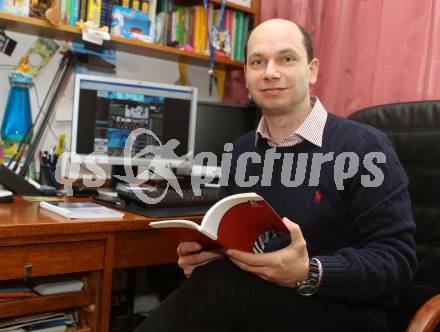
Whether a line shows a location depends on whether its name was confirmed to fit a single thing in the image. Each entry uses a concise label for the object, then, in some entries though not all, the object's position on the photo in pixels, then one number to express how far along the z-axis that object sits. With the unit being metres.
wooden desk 1.14
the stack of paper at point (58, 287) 1.27
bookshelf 1.67
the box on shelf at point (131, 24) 1.87
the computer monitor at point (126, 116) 1.73
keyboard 1.48
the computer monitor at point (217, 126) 2.04
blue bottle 1.80
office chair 1.15
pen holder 1.76
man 0.93
